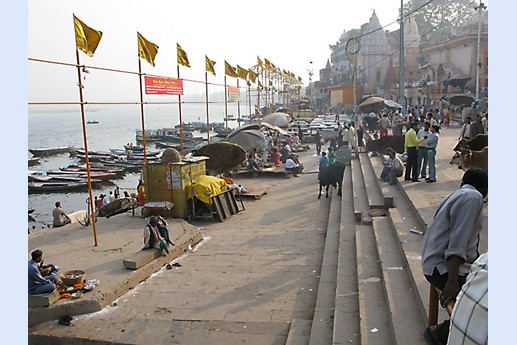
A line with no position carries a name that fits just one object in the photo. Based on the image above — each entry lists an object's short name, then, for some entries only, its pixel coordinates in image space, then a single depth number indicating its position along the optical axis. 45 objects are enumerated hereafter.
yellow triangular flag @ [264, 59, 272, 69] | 33.50
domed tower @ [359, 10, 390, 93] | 57.88
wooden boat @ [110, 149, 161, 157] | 40.74
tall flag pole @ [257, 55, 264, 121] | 30.59
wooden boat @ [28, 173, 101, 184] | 31.45
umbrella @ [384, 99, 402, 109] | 27.04
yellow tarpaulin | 11.77
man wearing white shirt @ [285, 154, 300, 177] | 18.91
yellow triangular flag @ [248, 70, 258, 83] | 27.07
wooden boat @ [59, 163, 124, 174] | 34.86
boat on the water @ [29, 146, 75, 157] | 54.05
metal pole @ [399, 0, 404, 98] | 24.45
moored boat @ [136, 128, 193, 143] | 58.42
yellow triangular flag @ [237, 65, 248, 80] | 22.59
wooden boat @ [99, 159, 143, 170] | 37.50
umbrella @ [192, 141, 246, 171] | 17.47
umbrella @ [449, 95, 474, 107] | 27.37
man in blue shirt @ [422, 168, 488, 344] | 3.18
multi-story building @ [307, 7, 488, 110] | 34.62
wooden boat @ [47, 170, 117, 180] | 32.75
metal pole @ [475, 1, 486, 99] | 23.98
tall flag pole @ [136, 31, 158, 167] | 10.30
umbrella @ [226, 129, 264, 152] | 20.14
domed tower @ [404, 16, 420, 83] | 52.72
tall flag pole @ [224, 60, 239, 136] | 20.06
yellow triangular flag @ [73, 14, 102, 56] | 8.09
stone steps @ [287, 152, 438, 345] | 4.62
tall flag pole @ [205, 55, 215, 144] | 16.84
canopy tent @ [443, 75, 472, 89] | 30.05
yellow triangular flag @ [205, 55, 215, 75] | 16.91
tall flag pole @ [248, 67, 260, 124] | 27.09
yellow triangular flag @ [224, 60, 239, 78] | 20.05
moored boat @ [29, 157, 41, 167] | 46.31
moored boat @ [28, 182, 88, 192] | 30.59
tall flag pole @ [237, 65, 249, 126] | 22.61
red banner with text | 10.46
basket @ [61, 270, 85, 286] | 6.61
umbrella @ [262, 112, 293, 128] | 32.92
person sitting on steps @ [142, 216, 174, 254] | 8.11
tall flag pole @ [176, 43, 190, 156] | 13.22
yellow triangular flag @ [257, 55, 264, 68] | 30.62
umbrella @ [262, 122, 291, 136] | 26.34
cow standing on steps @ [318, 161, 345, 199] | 13.38
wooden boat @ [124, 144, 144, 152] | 43.62
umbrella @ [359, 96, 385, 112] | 26.84
